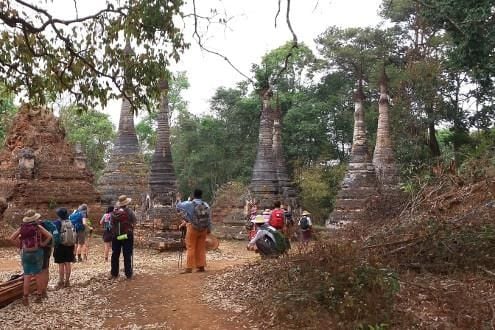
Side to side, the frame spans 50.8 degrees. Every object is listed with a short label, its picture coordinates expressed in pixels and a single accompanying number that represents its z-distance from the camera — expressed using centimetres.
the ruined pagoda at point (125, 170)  2205
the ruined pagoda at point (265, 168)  2134
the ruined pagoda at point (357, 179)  1938
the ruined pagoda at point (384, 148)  2061
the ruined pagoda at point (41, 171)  1928
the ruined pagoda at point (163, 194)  1729
